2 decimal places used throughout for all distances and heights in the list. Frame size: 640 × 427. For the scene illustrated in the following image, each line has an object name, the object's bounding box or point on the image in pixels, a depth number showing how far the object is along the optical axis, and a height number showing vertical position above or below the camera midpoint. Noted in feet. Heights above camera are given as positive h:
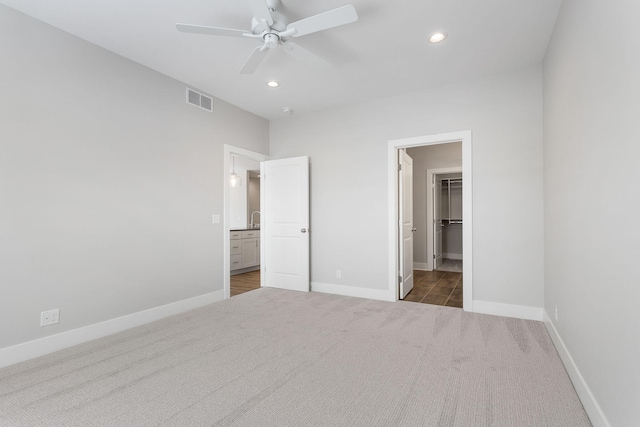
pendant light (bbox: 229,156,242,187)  24.91 +3.10
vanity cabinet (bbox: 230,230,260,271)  20.33 -2.28
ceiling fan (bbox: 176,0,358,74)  6.81 +4.49
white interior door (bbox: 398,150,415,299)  13.94 -0.41
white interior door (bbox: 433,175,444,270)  21.86 -0.77
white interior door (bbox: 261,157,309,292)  15.46 -0.41
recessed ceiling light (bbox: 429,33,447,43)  9.06 +5.31
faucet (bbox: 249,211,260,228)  26.37 -0.75
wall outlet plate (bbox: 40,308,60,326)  8.47 -2.82
